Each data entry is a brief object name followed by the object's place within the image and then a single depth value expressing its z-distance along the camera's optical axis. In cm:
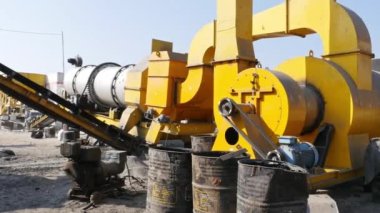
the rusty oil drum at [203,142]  576
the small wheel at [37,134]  1570
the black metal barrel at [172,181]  412
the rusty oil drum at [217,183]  370
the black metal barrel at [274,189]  304
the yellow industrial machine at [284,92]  492
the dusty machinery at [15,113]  1989
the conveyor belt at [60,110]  636
